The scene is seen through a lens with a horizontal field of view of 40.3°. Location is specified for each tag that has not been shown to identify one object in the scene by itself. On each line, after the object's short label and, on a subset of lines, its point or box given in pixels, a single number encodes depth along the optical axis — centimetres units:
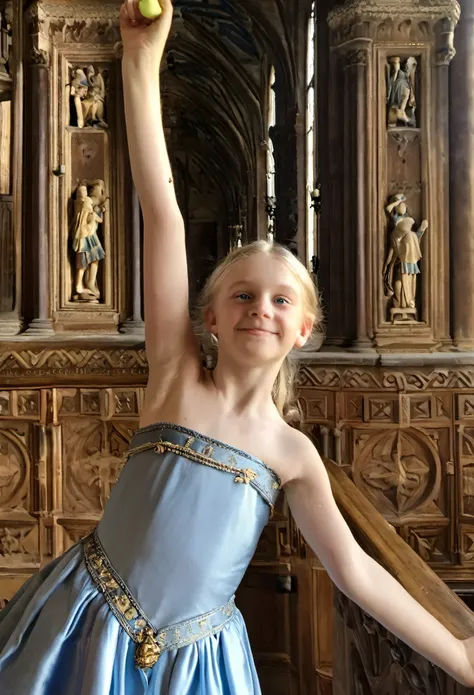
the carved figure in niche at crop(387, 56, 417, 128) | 515
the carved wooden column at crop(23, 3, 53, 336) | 541
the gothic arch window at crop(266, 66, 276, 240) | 1179
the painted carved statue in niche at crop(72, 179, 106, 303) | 541
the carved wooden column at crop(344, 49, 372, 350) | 521
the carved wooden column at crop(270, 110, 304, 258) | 934
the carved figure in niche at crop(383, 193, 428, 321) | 507
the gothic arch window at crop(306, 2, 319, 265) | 901
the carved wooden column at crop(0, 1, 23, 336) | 550
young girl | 124
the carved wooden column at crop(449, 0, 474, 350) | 512
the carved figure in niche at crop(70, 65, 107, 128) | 549
